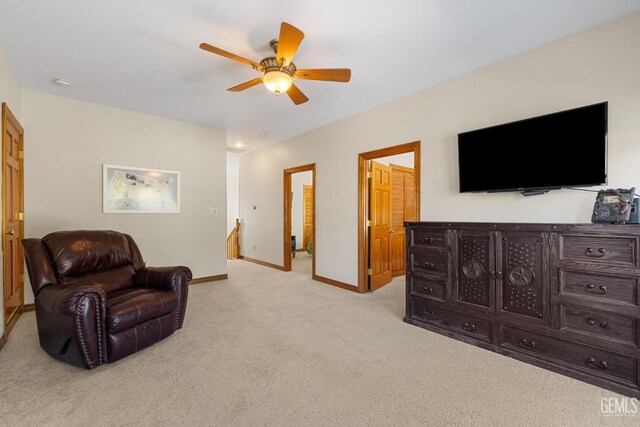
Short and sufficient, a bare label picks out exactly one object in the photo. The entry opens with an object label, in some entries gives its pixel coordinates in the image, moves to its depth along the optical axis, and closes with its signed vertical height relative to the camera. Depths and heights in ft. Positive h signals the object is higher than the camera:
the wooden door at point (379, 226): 13.70 -0.66
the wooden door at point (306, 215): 27.26 -0.15
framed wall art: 12.98 +1.22
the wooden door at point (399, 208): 15.85 +0.28
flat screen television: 7.05 +1.67
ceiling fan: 6.95 +3.82
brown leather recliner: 6.72 -2.25
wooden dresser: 6.12 -2.10
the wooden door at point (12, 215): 8.77 +0.02
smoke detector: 10.35 +4.97
